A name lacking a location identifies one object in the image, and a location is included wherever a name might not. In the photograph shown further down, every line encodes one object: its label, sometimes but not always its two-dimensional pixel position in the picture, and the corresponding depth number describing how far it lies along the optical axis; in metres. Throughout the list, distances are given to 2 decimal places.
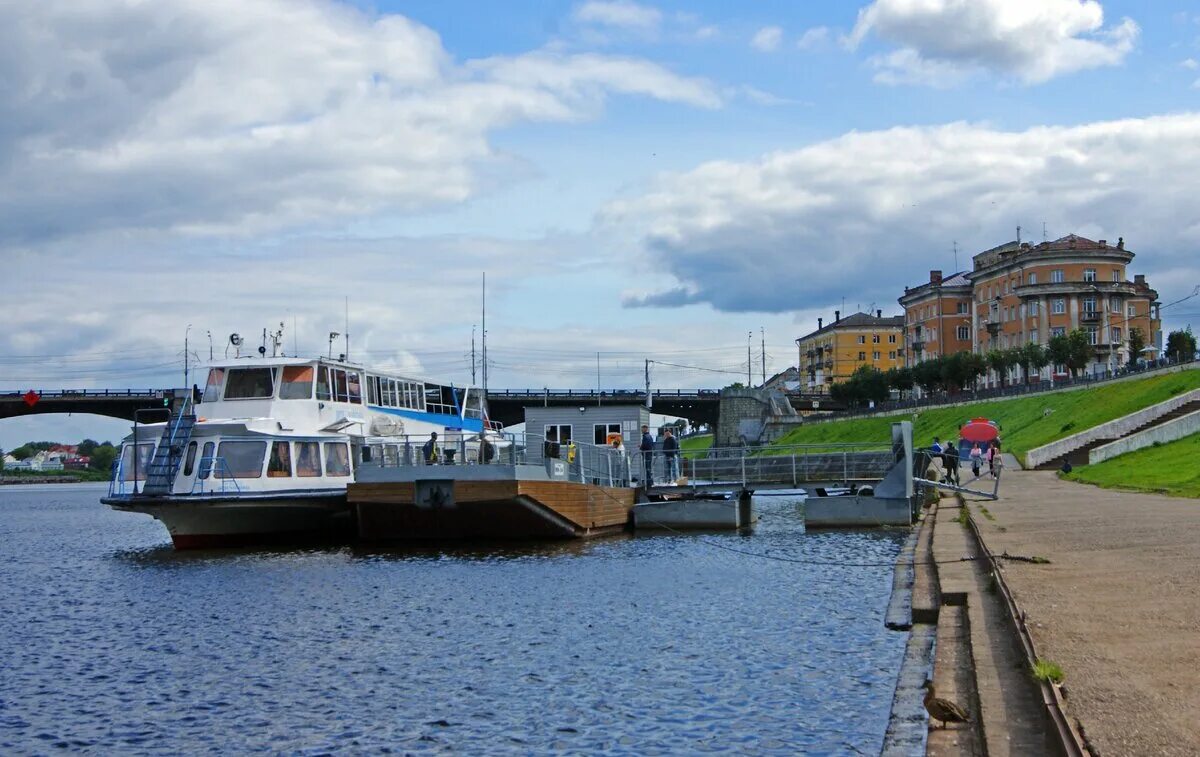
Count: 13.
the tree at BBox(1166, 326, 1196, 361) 115.44
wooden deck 32.16
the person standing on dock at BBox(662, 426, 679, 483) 43.78
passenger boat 33.91
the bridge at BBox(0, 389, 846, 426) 99.31
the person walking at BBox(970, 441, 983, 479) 46.81
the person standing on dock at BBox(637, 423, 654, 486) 43.91
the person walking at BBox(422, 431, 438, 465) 33.44
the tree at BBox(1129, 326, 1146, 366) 106.88
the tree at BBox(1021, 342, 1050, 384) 105.38
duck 10.87
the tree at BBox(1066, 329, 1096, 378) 100.88
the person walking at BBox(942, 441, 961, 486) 47.66
